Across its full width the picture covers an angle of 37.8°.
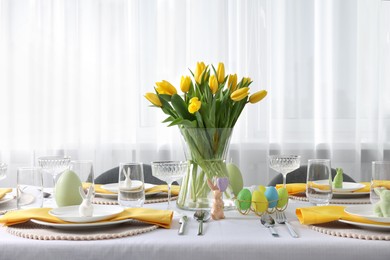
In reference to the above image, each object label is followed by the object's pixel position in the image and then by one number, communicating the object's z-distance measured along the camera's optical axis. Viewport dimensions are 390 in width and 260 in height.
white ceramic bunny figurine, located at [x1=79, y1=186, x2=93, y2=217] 1.43
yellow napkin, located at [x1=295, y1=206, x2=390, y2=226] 1.37
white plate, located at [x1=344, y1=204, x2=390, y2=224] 1.41
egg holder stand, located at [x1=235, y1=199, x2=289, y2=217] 1.55
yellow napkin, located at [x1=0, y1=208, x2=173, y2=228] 1.38
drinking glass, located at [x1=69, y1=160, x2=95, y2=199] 1.68
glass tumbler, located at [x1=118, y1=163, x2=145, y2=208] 1.63
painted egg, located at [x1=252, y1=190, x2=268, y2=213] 1.55
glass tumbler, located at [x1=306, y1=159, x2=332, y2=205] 1.65
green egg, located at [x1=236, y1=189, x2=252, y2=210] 1.55
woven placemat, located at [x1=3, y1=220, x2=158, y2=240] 1.27
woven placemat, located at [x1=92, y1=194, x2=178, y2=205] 1.83
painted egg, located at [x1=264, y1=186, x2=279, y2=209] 1.56
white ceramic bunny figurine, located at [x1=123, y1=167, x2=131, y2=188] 1.63
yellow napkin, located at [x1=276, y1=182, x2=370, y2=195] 2.00
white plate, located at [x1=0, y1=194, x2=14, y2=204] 1.77
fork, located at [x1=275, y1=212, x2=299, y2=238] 1.31
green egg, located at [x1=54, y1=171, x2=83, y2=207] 1.66
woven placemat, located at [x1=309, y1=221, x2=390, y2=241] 1.26
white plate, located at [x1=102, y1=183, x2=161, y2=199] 1.92
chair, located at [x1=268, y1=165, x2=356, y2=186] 2.52
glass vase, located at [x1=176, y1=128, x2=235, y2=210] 1.67
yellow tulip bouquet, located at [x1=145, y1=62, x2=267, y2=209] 1.67
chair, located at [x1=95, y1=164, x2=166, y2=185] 2.53
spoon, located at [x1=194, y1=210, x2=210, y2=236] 1.50
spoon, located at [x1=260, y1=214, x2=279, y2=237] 1.42
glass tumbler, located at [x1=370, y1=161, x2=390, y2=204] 1.52
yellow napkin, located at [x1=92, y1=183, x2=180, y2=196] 1.97
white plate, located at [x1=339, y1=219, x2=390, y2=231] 1.31
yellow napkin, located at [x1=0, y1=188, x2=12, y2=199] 1.83
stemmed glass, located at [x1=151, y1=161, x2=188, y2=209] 1.64
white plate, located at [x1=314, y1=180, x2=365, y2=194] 1.94
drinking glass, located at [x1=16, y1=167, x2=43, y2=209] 1.52
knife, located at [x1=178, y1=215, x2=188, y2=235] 1.35
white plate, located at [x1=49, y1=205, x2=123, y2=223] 1.35
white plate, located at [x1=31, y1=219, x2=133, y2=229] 1.34
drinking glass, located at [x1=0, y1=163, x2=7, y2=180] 1.75
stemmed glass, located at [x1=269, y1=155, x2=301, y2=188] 1.87
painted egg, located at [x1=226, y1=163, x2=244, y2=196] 1.74
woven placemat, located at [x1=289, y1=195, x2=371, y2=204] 1.81
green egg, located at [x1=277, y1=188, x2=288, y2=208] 1.58
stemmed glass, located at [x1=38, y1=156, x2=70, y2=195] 1.82
